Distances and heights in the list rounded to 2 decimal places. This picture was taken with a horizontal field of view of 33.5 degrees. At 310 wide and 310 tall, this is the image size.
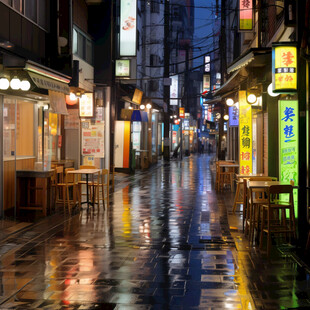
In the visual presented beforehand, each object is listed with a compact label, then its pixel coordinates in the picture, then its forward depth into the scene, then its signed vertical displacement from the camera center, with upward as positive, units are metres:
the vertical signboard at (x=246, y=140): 16.52 +0.67
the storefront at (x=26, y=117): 13.83 +1.37
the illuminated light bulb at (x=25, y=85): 13.75 +2.05
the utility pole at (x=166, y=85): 42.94 +6.71
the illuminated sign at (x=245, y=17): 21.71 +6.10
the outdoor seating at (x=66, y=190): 15.61 -0.93
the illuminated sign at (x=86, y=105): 22.36 +2.45
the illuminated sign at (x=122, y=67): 25.86 +4.77
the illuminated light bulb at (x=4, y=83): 13.39 +2.04
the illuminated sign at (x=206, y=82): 54.97 +8.54
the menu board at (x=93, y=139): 23.98 +1.05
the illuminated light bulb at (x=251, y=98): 16.41 +2.00
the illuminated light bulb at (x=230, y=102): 22.88 +2.62
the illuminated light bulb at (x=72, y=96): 21.53 +2.73
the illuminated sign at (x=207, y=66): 64.50 +12.20
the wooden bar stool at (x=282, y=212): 9.95 -1.04
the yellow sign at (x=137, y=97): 32.88 +4.21
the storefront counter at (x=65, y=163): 17.86 -0.05
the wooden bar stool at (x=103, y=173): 15.55 -0.36
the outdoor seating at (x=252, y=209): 10.94 -1.08
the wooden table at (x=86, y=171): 15.54 -0.30
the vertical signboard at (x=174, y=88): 69.56 +9.99
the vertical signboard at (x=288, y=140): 11.55 +0.47
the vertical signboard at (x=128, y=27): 25.70 +6.70
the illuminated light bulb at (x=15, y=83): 13.63 +2.07
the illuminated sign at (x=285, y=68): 10.64 +1.94
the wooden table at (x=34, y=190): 14.84 -0.83
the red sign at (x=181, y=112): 62.75 +5.98
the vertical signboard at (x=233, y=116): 26.62 +2.35
